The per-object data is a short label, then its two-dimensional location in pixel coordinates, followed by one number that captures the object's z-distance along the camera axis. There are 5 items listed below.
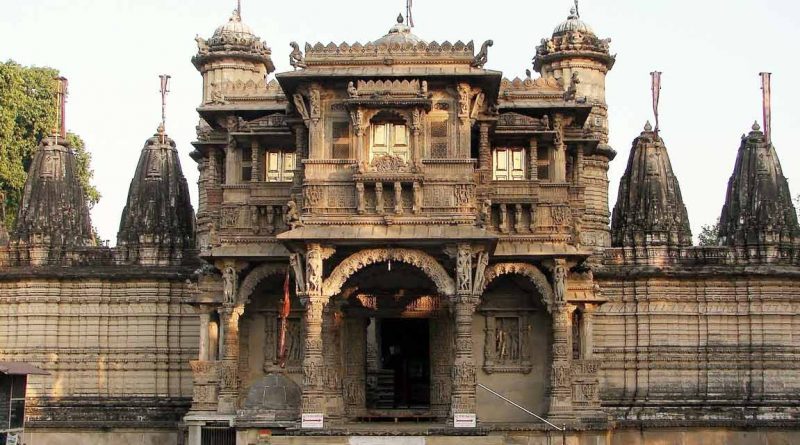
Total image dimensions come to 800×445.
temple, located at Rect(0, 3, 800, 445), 30.75
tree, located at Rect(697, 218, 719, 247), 77.94
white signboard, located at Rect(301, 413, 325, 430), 29.89
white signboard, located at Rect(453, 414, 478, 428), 29.70
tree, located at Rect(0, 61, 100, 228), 52.72
